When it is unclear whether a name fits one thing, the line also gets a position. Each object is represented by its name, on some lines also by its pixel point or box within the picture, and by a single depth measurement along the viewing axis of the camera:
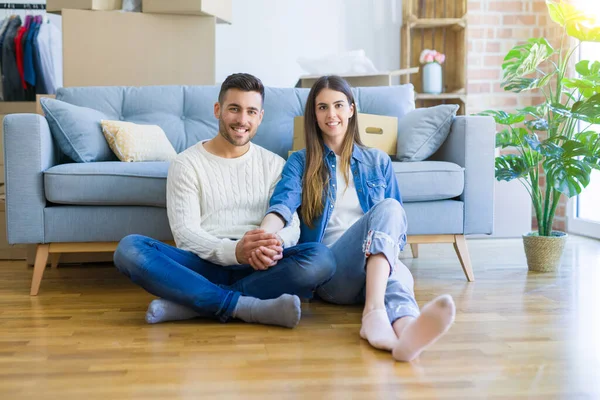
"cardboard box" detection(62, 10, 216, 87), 3.50
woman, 1.85
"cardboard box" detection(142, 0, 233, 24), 3.47
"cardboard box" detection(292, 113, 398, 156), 2.74
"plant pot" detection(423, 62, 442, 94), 4.47
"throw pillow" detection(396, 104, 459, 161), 2.72
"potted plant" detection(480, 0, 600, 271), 2.70
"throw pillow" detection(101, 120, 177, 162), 2.73
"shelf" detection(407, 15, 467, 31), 4.39
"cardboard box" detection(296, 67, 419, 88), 3.83
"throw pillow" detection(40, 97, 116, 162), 2.64
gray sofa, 2.41
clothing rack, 4.86
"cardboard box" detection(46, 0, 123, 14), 3.48
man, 1.87
